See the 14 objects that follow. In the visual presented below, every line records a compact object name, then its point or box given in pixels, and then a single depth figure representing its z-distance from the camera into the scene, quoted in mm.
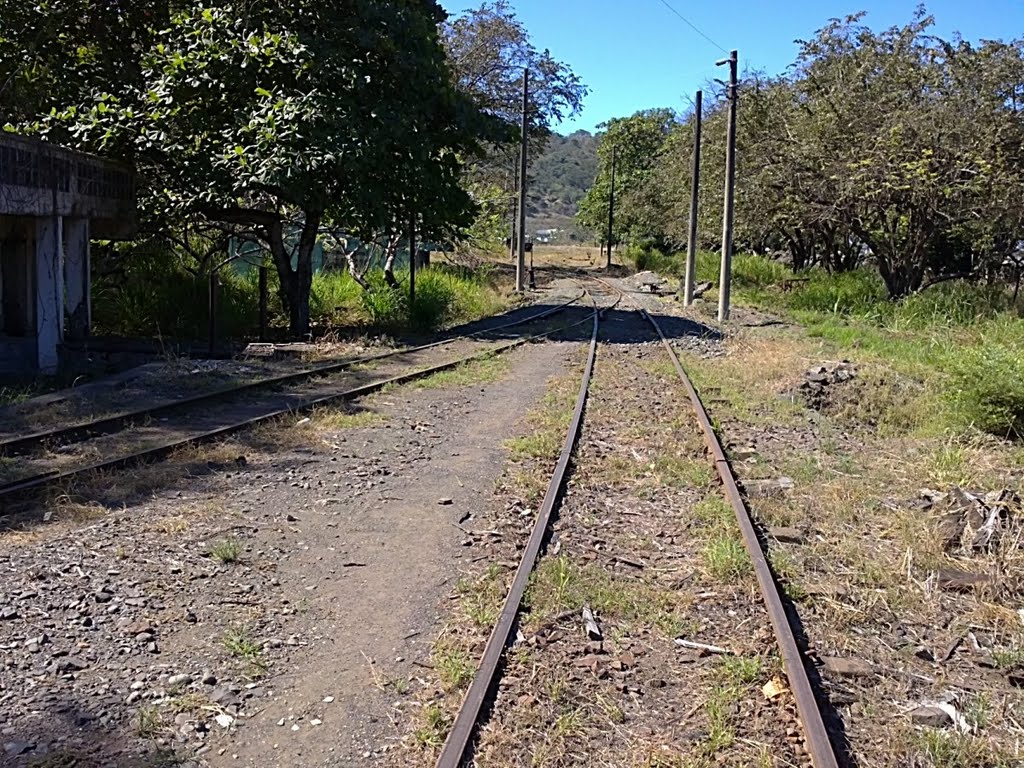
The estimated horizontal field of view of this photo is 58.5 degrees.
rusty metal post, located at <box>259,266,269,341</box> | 17609
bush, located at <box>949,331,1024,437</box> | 9289
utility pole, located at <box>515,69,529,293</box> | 32125
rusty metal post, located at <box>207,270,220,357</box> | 15752
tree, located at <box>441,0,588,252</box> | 35938
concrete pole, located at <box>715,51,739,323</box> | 22156
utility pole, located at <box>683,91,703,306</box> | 27484
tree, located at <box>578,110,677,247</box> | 73812
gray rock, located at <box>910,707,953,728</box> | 3930
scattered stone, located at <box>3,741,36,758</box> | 3566
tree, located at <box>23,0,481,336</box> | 16469
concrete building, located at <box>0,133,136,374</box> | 13094
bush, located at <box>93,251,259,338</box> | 18922
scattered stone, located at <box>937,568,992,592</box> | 5465
